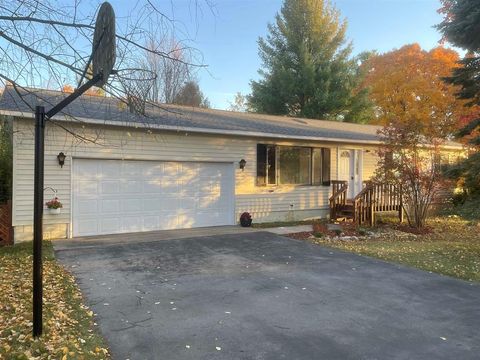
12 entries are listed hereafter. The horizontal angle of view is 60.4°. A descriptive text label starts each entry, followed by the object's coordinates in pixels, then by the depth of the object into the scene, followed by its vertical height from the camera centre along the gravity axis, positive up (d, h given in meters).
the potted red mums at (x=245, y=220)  11.74 -1.13
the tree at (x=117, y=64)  3.26 +0.96
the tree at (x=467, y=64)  9.09 +2.92
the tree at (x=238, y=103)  34.66 +6.55
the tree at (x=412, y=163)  11.75 +0.52
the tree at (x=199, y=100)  21.38 +5.30
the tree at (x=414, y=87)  21.80 +5.47
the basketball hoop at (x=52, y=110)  3.47 +0.63
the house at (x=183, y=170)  9.37 +0.27
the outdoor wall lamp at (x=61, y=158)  9.34 +0.48
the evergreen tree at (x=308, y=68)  25.17 +7.08
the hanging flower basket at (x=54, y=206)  9.21 -0.60
